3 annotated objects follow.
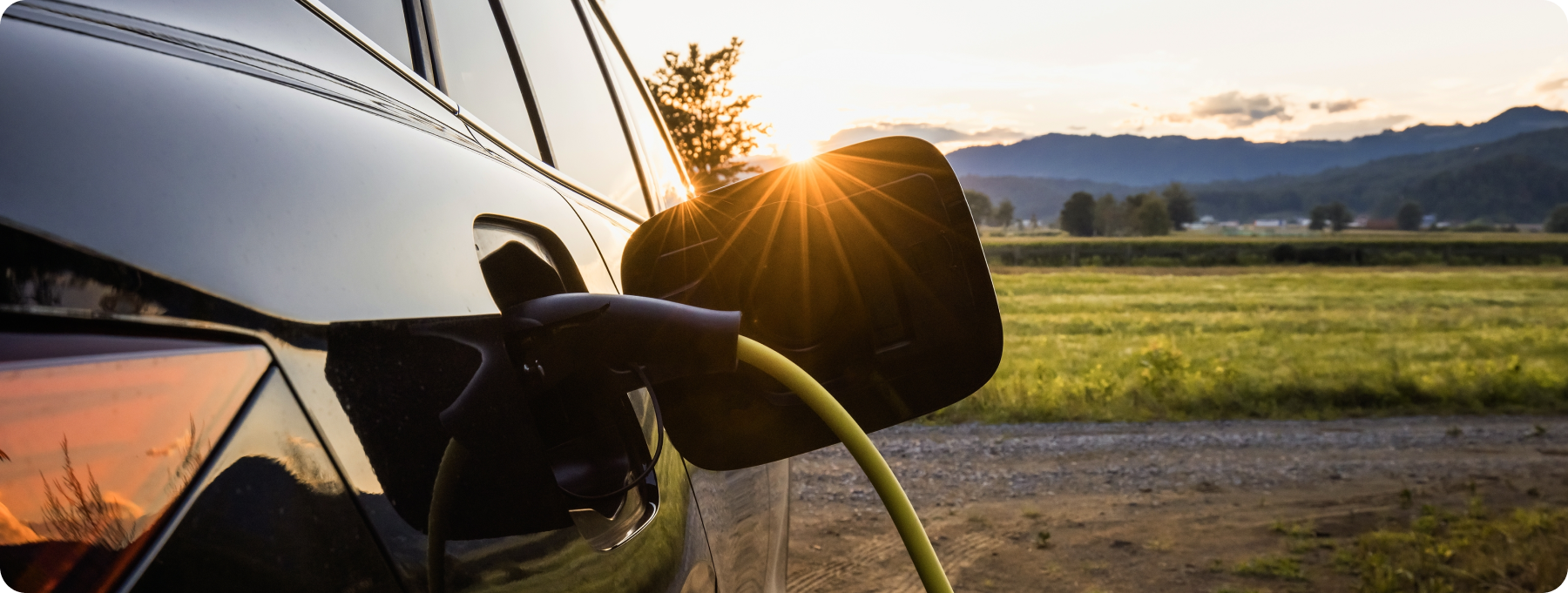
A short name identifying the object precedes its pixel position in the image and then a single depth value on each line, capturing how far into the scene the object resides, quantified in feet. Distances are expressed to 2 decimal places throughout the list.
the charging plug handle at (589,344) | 2.59
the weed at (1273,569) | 16.65
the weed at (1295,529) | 19.13
